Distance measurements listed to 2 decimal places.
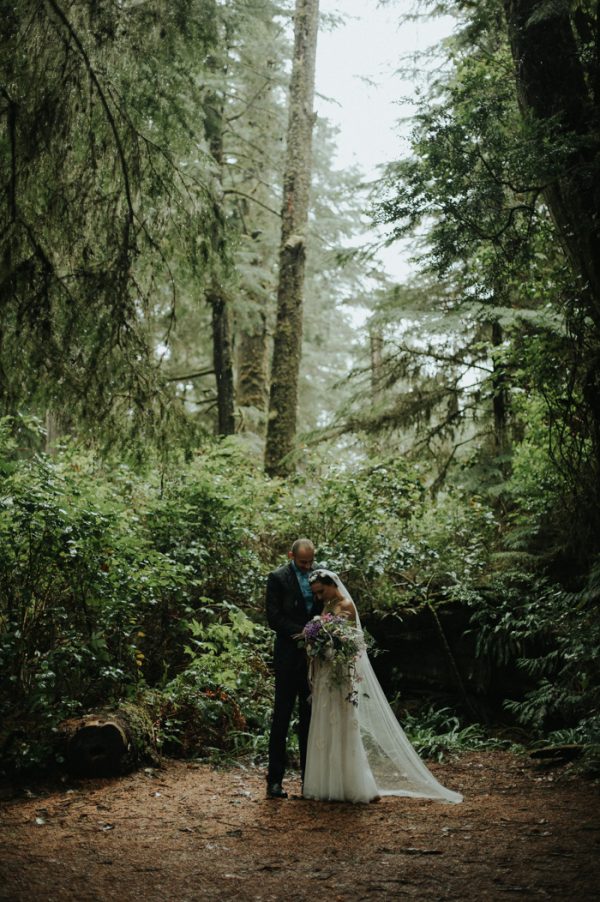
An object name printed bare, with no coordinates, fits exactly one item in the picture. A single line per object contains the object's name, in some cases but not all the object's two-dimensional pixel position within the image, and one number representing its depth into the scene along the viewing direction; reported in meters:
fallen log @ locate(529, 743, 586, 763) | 6.85
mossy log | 6.09
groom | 6.09
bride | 5.93
